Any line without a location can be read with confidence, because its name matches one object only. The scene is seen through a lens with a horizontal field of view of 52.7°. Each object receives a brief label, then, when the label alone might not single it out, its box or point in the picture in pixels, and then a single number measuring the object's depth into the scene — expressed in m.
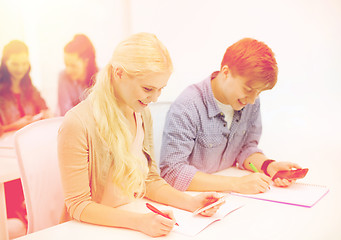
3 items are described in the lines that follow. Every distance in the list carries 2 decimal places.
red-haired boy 1.19
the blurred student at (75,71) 2.01
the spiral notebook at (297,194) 1.04
